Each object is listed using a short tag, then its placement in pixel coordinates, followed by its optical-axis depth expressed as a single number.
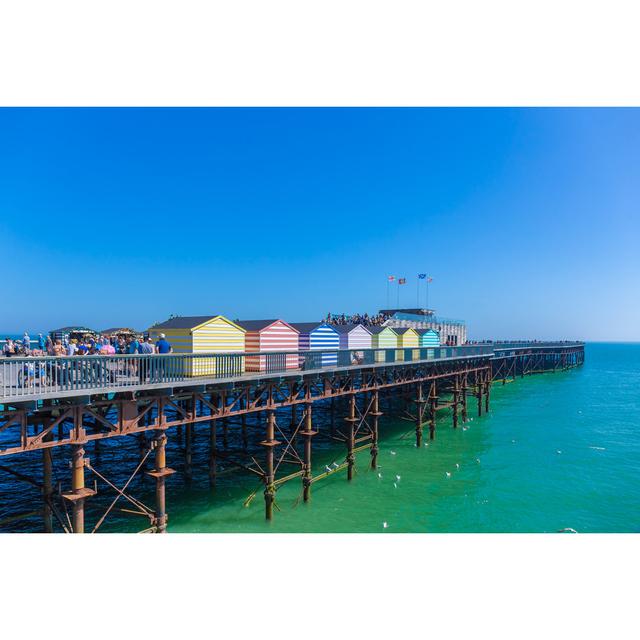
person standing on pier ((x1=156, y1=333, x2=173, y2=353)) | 15.44
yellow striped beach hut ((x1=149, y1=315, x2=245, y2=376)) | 16.80
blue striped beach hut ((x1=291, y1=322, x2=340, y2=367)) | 22.76
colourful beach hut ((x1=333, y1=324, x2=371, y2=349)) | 28.02
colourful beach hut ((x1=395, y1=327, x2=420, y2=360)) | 35.53
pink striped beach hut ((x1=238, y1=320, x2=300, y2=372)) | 19.25
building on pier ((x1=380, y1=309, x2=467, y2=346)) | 51.75
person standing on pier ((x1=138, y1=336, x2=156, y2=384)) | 13.51
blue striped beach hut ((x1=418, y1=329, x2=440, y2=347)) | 39.00
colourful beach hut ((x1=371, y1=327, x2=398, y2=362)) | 31.91
